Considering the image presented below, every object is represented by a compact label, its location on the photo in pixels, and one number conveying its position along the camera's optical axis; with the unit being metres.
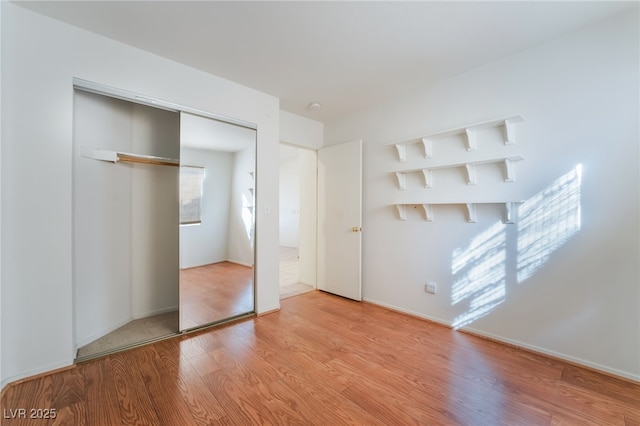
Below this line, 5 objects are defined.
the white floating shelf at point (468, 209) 2.36
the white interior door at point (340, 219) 3.55
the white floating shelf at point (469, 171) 2.33
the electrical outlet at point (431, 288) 2.88
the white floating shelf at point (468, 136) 2.32
